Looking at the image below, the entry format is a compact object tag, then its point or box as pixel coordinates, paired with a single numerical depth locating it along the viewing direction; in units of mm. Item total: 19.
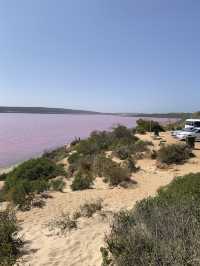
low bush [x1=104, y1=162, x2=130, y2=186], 9159
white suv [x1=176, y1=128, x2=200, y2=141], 17217
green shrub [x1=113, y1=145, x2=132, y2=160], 13225
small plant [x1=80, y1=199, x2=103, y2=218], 5762
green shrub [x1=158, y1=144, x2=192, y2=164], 11522
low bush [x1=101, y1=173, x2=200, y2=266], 2926
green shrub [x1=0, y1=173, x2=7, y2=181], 12939
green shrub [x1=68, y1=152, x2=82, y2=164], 14370
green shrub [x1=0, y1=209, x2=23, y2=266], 3726
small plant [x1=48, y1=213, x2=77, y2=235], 4993
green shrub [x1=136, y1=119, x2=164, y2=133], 23973
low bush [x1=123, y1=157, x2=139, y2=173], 10590
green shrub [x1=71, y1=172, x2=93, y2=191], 8851
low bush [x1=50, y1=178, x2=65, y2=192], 8852
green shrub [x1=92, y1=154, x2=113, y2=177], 10502
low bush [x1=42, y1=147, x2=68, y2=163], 17024
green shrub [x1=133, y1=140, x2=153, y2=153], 13976
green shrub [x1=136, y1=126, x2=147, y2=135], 22329
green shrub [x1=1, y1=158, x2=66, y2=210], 7457
